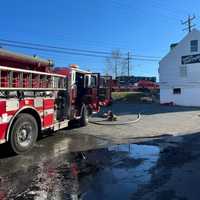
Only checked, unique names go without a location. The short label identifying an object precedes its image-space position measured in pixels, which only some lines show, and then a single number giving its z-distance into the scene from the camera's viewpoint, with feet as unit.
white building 85.77
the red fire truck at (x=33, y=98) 18.98
